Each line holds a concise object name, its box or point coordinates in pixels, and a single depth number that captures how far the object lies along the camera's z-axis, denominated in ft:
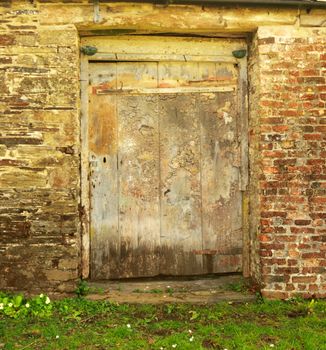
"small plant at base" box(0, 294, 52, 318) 13.04
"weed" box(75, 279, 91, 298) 14.34
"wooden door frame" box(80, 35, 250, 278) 15.28
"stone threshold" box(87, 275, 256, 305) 14.37
